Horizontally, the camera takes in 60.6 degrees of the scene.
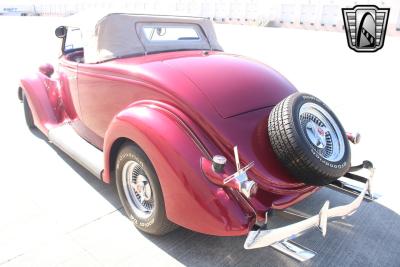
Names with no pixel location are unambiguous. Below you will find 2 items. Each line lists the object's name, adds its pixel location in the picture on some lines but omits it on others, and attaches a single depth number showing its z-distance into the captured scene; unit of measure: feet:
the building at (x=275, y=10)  100.68
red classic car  7.64
